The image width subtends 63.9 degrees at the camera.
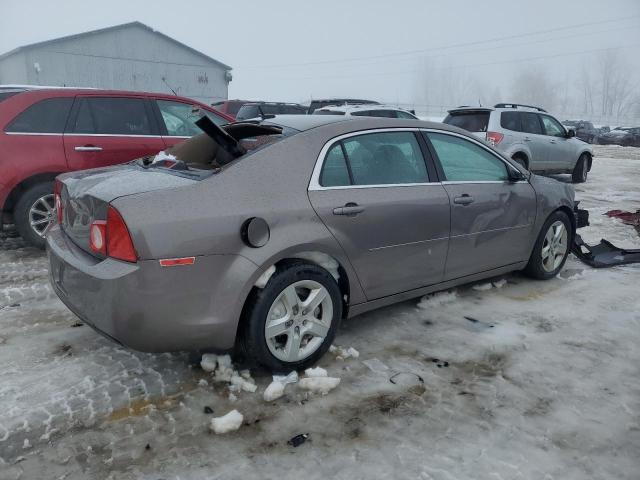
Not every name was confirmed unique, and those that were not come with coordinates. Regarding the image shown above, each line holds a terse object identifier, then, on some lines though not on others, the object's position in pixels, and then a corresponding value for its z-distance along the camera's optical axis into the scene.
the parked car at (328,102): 14.85
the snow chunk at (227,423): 2.62
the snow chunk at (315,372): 3.14
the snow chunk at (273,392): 2.89
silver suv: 10.53
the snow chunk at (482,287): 4.73
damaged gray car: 2.66
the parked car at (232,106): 16.48
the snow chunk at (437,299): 4.32
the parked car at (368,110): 10.69
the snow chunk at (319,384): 3.00
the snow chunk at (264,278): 2.92
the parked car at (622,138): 30.39
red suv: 5.27
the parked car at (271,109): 13.57
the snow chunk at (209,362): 3.19
